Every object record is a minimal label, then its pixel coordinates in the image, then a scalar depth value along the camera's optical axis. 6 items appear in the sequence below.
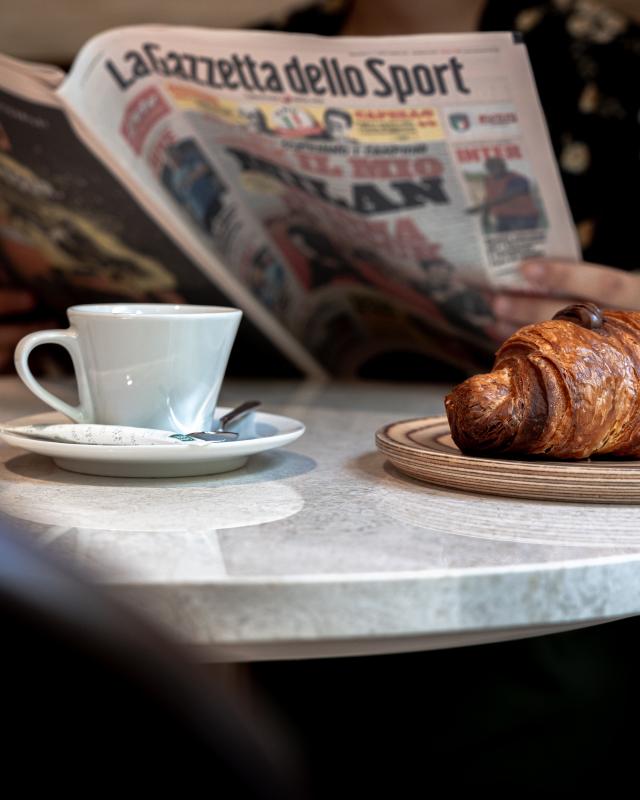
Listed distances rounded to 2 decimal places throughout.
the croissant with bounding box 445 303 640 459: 0.57
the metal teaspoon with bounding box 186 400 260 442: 0.62
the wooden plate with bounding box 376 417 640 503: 0.53
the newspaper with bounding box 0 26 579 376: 0.96
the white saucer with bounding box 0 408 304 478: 0.56
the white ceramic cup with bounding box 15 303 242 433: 0.61
